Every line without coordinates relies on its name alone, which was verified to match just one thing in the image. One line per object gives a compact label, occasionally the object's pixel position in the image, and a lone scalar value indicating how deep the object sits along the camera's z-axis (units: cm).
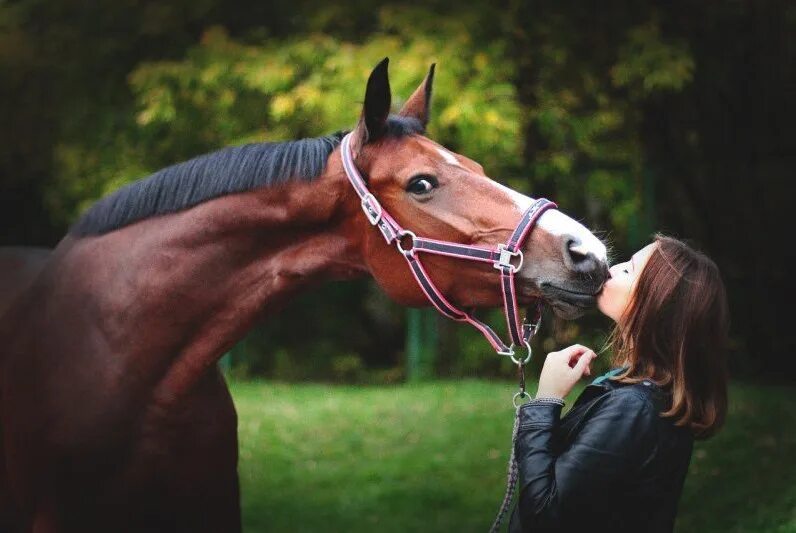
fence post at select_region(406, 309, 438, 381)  1008
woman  215
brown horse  277
